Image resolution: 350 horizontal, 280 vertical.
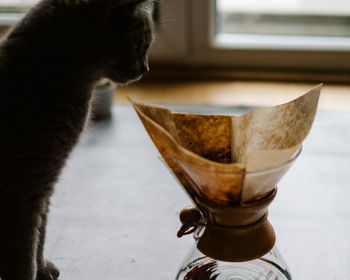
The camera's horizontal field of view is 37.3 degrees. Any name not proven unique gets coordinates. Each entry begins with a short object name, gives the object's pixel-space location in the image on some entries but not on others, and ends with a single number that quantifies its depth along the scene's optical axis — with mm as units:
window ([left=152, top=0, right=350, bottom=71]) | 1602
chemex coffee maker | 607
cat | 649
